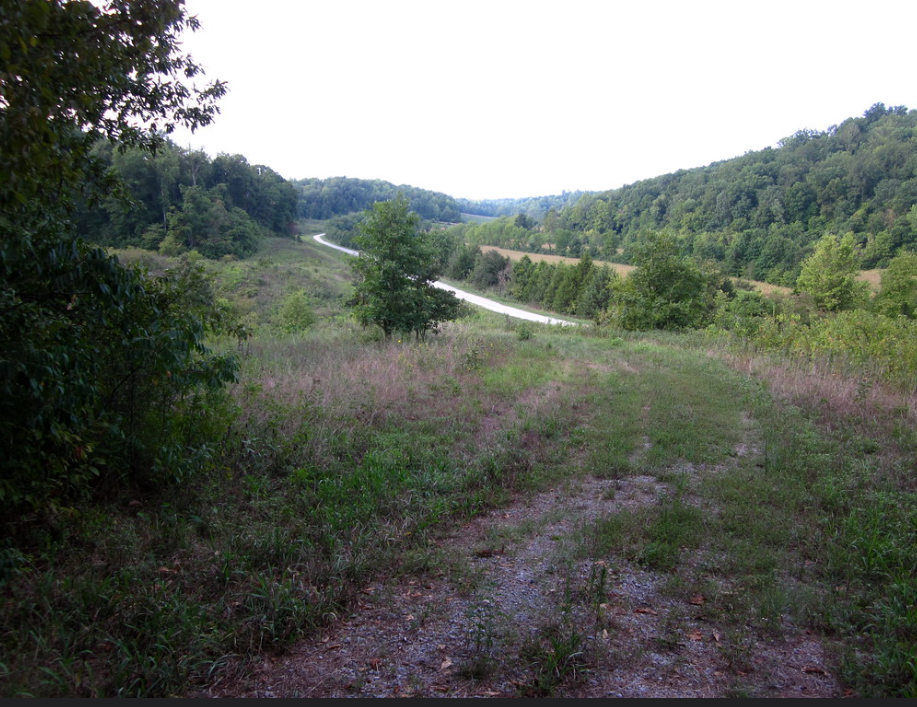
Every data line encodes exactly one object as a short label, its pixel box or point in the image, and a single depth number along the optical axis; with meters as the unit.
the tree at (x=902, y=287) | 32.41
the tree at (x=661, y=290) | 25.27
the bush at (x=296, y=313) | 25.73
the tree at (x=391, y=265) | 14.50
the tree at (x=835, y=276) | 31.31
